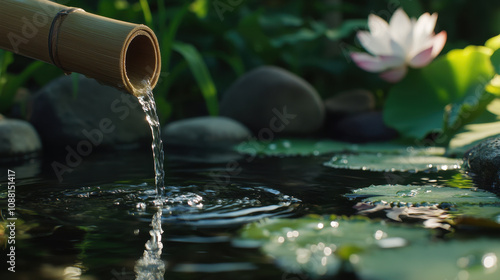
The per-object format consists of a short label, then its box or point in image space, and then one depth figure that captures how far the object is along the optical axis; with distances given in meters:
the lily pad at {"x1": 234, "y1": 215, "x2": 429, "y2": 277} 1.14
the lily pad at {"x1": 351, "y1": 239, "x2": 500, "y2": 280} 1.03
